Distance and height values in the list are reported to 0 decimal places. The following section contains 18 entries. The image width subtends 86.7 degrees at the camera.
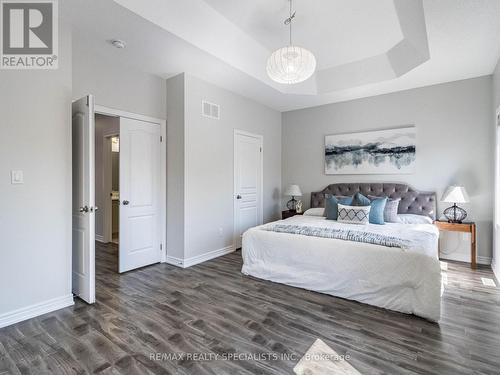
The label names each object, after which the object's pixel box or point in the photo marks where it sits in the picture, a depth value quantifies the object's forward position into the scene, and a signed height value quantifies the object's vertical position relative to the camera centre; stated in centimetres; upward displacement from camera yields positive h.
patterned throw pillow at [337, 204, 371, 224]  384 -45
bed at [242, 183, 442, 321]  241 -84
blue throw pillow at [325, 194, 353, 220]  421 -33
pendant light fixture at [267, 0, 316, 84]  276 +128
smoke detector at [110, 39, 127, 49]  293 +158
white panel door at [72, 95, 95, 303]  263 -15
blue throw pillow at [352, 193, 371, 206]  410 -26
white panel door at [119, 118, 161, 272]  359 -14
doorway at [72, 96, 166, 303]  265 -12
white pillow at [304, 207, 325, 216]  478 -50
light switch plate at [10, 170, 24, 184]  230 +6
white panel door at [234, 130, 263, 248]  477 +4
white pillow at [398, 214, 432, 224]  396 -53
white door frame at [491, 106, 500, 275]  336 -24
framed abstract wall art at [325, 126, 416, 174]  450 +59
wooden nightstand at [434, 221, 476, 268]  370 -63
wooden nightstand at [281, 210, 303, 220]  526 -59
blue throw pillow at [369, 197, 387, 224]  391 -40
